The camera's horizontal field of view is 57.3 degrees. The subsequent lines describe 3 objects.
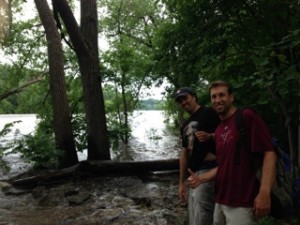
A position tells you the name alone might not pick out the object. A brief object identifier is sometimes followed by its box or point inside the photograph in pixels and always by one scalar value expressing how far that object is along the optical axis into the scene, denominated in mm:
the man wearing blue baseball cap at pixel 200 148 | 2947
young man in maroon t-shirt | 2029
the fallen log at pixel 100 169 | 7515
